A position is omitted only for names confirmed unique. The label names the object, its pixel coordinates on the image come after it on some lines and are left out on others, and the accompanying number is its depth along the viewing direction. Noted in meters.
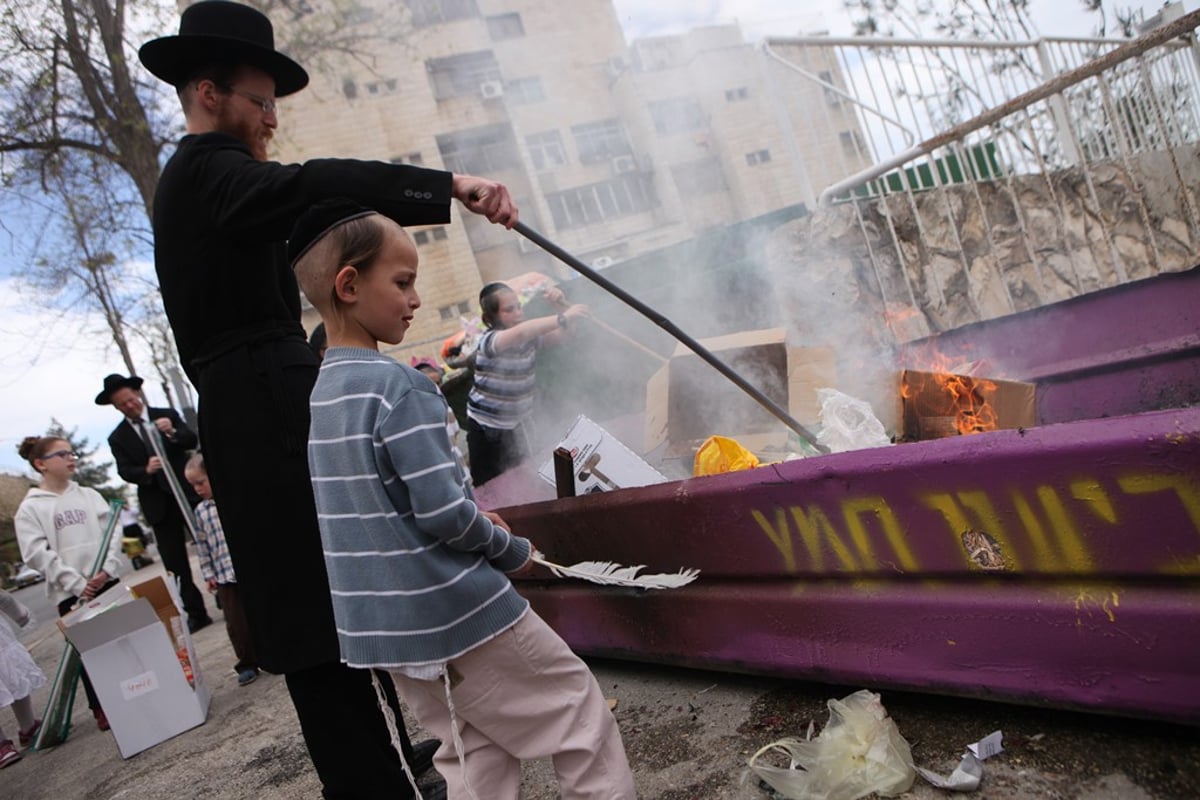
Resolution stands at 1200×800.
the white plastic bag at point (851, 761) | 1.53
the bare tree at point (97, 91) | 9.14
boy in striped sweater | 1.36
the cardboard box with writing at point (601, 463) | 2.52
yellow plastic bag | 2.45
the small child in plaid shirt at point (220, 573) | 4.22
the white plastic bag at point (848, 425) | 2.36
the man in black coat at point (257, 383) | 1.70
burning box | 2.41
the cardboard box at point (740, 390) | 3.01
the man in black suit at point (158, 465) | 5.59
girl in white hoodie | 4.21
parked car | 24.61
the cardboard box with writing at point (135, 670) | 3.48
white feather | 2.05
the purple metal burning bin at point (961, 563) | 1.29
